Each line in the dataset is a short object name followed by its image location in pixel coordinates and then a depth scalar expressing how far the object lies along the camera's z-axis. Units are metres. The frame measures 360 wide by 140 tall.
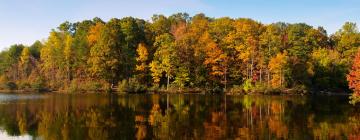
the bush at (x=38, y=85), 81.36
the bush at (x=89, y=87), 76.17
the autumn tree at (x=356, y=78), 41.19
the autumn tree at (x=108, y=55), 79.56
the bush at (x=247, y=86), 70.51
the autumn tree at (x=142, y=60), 79.14
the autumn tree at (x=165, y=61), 75.94
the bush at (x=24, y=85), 84.75
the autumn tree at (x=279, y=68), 68.81
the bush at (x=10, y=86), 86.14
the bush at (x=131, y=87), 73.81
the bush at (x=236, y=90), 70.19
